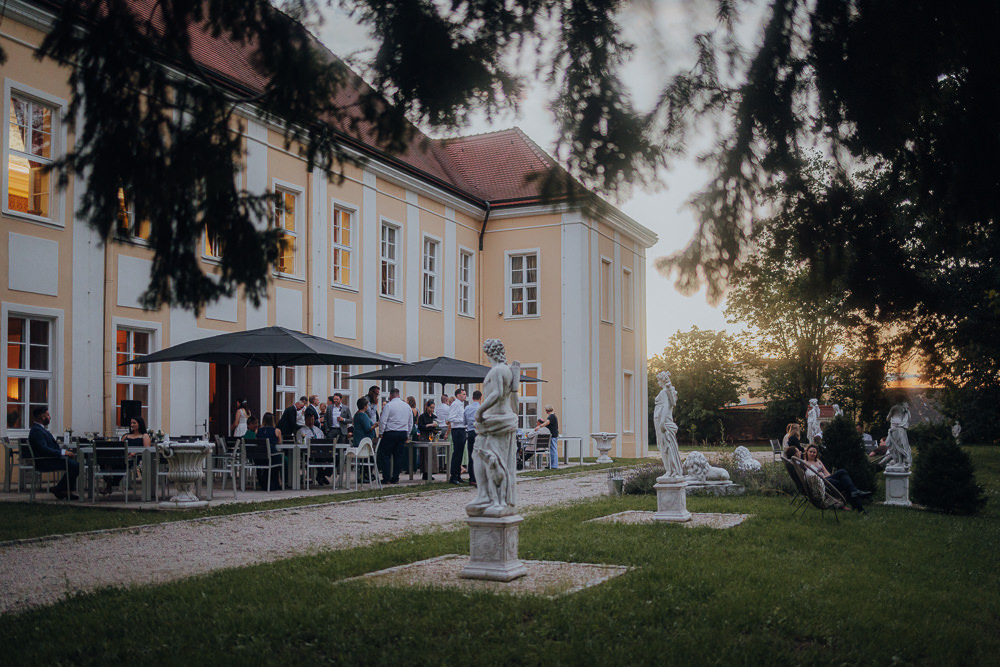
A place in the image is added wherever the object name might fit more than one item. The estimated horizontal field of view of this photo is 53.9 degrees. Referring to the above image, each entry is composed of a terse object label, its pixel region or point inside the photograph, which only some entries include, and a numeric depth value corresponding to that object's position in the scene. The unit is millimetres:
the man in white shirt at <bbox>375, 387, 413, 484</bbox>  18234
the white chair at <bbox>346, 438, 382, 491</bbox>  16703
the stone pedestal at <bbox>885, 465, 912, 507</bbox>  16797
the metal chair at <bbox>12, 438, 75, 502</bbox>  13914
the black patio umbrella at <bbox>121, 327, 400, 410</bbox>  15734
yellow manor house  16047
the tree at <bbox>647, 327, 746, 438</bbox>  51656
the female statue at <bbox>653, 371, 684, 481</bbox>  12312
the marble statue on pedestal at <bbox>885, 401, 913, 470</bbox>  16547
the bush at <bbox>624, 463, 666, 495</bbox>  16828
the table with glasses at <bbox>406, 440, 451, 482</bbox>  18547
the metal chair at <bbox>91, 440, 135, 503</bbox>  13680
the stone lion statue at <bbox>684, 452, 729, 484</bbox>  16875
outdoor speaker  18016
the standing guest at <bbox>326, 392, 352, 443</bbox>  19016
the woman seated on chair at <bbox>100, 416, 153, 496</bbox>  14743
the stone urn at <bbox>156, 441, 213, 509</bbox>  13375
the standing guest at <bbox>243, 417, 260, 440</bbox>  17156
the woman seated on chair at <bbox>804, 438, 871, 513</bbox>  14508
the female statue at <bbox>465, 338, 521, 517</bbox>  8172
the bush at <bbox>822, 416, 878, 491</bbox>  17595
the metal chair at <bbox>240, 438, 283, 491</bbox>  15984
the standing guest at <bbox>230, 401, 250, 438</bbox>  19042
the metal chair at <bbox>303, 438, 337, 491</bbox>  16594
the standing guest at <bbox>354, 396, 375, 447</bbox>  18047
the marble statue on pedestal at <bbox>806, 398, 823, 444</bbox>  28547
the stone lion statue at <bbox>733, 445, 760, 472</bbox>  18512
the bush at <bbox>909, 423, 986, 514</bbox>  15773
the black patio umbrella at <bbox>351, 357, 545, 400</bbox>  19750
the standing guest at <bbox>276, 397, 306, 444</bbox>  17609
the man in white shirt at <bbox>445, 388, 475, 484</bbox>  18516
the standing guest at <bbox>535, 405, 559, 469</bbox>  25316
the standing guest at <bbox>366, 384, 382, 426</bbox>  19422
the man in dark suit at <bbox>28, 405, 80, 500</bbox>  14039
